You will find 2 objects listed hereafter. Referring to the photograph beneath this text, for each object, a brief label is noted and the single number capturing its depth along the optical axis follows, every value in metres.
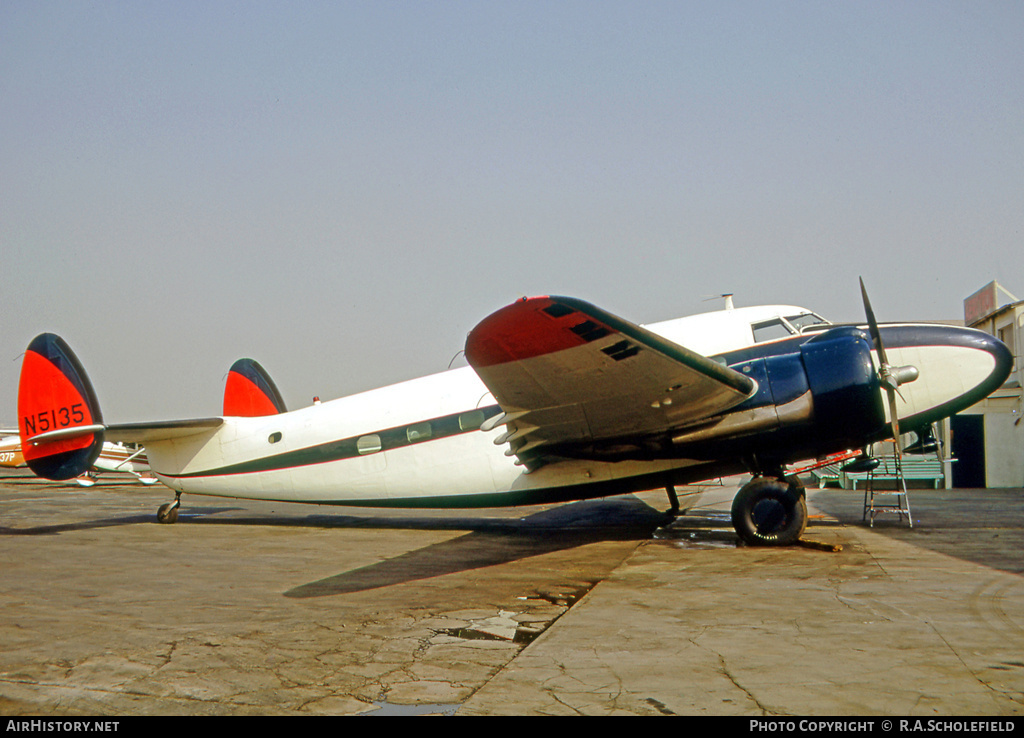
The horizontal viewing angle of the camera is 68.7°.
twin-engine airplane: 8.20
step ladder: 11.42
